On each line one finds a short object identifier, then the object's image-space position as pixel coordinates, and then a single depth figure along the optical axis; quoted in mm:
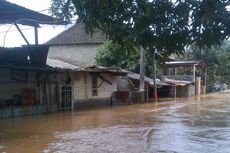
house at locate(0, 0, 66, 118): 12510
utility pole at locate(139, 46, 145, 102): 20085
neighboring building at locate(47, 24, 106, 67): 24699
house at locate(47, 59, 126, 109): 16142
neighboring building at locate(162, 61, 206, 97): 28442
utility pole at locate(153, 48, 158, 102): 21156
